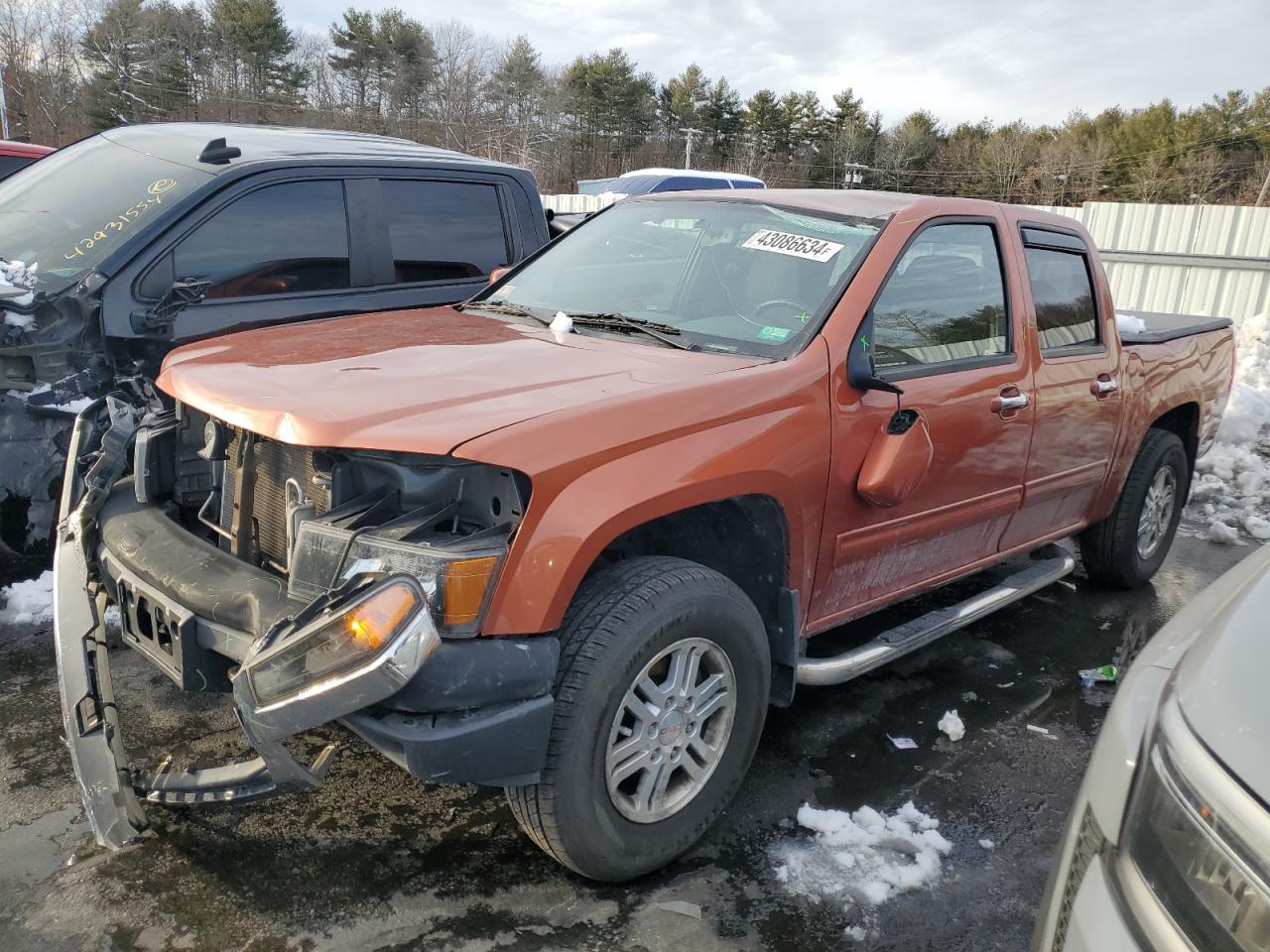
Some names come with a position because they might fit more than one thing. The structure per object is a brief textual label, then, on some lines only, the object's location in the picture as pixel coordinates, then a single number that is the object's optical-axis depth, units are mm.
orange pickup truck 2135
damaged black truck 3627
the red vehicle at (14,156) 6734
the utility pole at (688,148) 55041
